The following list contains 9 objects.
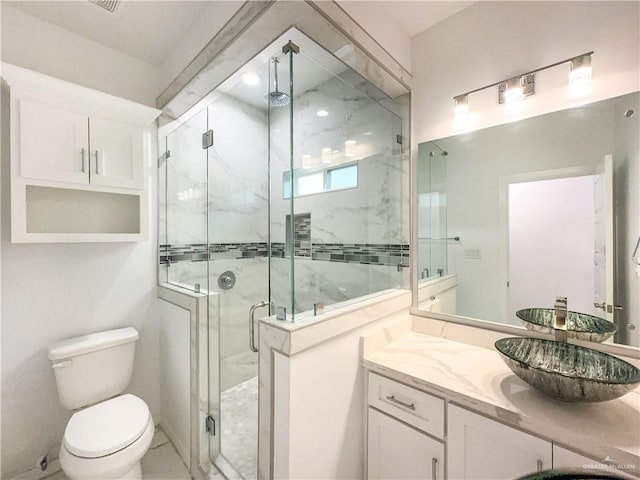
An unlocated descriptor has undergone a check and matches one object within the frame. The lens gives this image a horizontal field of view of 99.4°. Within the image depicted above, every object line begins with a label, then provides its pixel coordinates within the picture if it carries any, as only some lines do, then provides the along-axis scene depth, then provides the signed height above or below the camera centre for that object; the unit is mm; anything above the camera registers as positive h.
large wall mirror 1177 +116
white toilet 1274 -972
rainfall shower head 1410 +794
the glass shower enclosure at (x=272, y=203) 1514 +267
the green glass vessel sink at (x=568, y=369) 874 -511
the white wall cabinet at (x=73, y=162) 1405 +444
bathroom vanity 871 -661
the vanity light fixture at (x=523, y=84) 1224 +775
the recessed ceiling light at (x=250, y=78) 1670 +1033
